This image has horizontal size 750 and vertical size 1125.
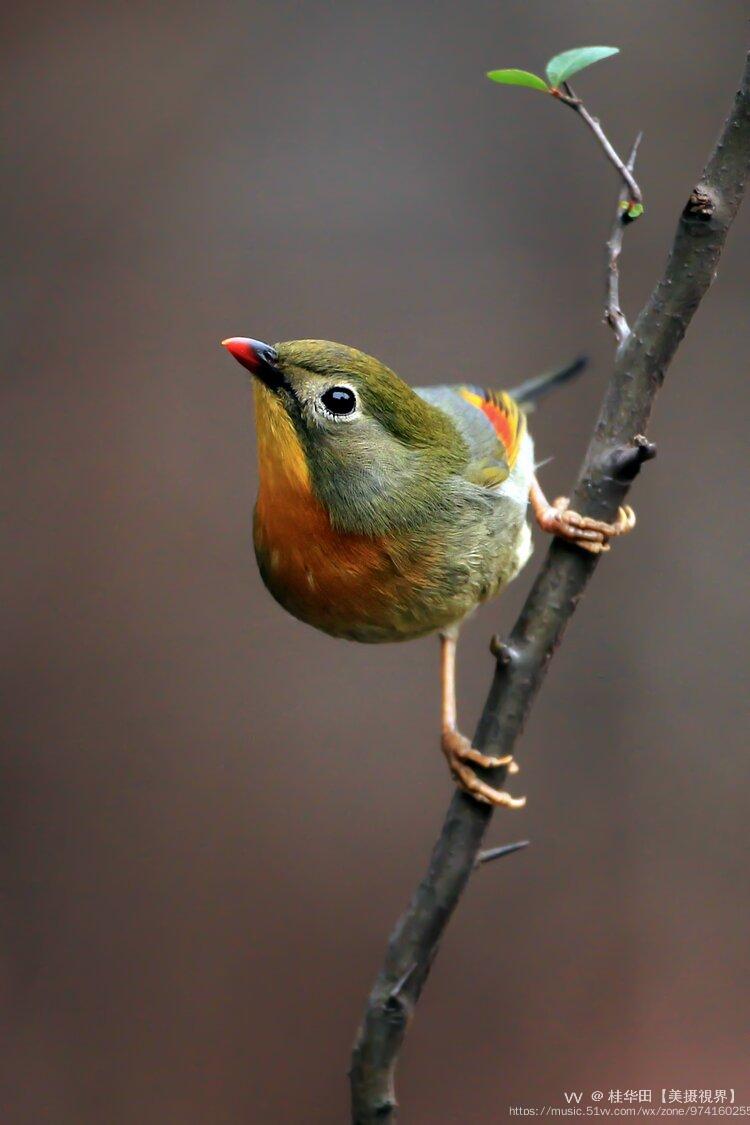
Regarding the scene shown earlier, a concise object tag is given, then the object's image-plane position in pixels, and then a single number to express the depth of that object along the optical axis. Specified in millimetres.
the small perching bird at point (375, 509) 4566
